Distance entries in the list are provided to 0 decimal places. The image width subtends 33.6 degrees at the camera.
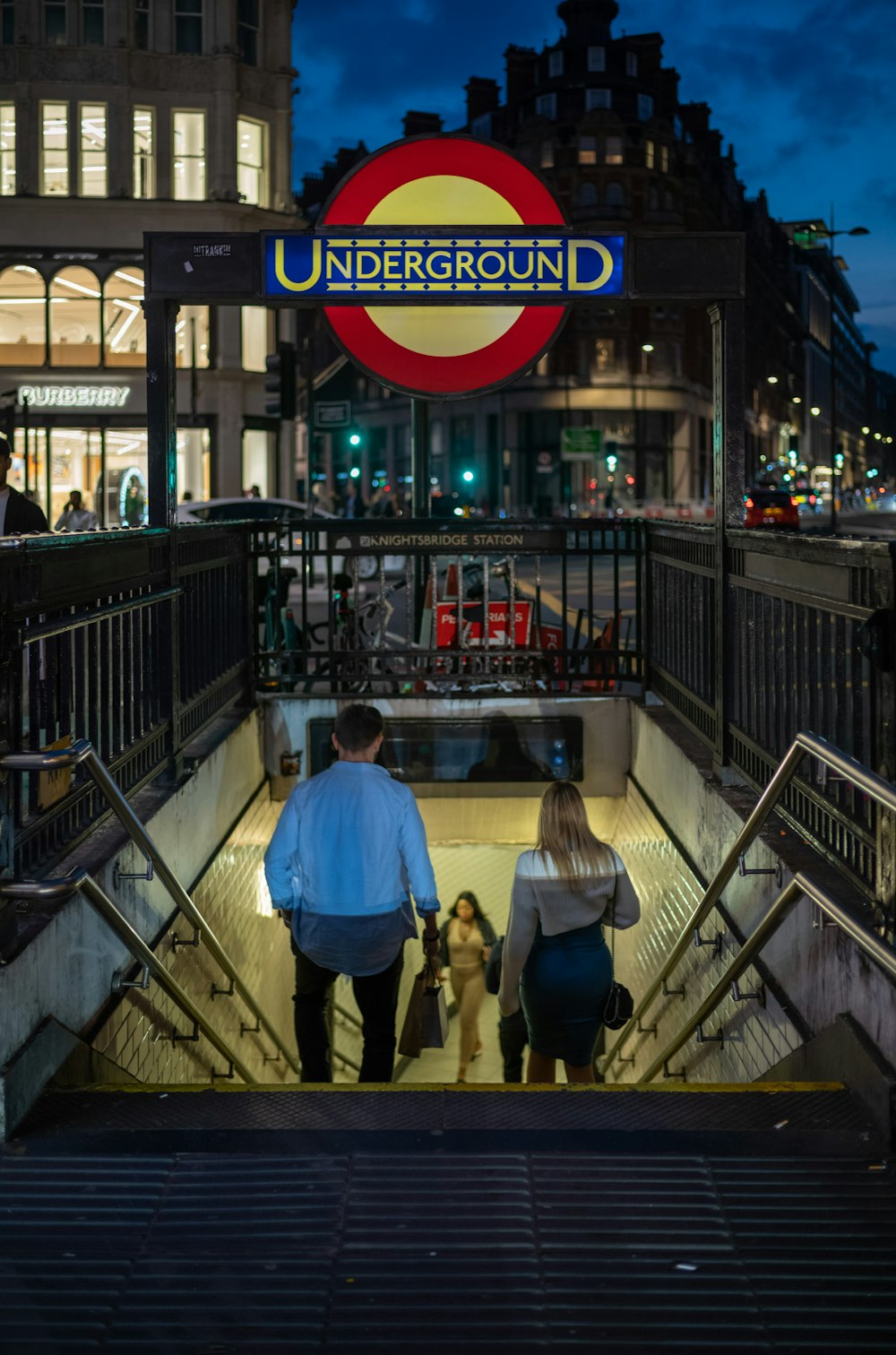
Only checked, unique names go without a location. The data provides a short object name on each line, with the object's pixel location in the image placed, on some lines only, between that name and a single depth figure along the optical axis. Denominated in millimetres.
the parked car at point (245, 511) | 28812
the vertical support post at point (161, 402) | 7805
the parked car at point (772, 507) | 48812
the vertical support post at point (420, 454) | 10398
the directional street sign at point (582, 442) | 69500
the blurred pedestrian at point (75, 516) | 24219
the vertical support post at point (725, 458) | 7133
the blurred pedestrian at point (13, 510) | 7605
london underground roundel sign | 7402
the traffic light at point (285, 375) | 25484
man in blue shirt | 6047
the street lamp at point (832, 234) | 49388
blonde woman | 6086
